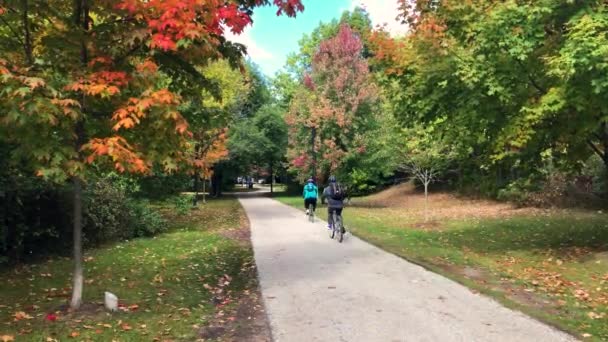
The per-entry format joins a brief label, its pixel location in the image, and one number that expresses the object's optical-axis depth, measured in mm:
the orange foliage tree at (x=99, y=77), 5988
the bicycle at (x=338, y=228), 14453
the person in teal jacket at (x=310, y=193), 20641
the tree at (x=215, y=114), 8195
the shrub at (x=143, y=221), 15891
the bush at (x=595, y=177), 24016
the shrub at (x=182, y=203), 20359
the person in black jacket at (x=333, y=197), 14641
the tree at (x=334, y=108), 29172
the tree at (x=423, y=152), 25250
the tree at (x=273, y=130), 47531
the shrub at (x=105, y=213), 13227
